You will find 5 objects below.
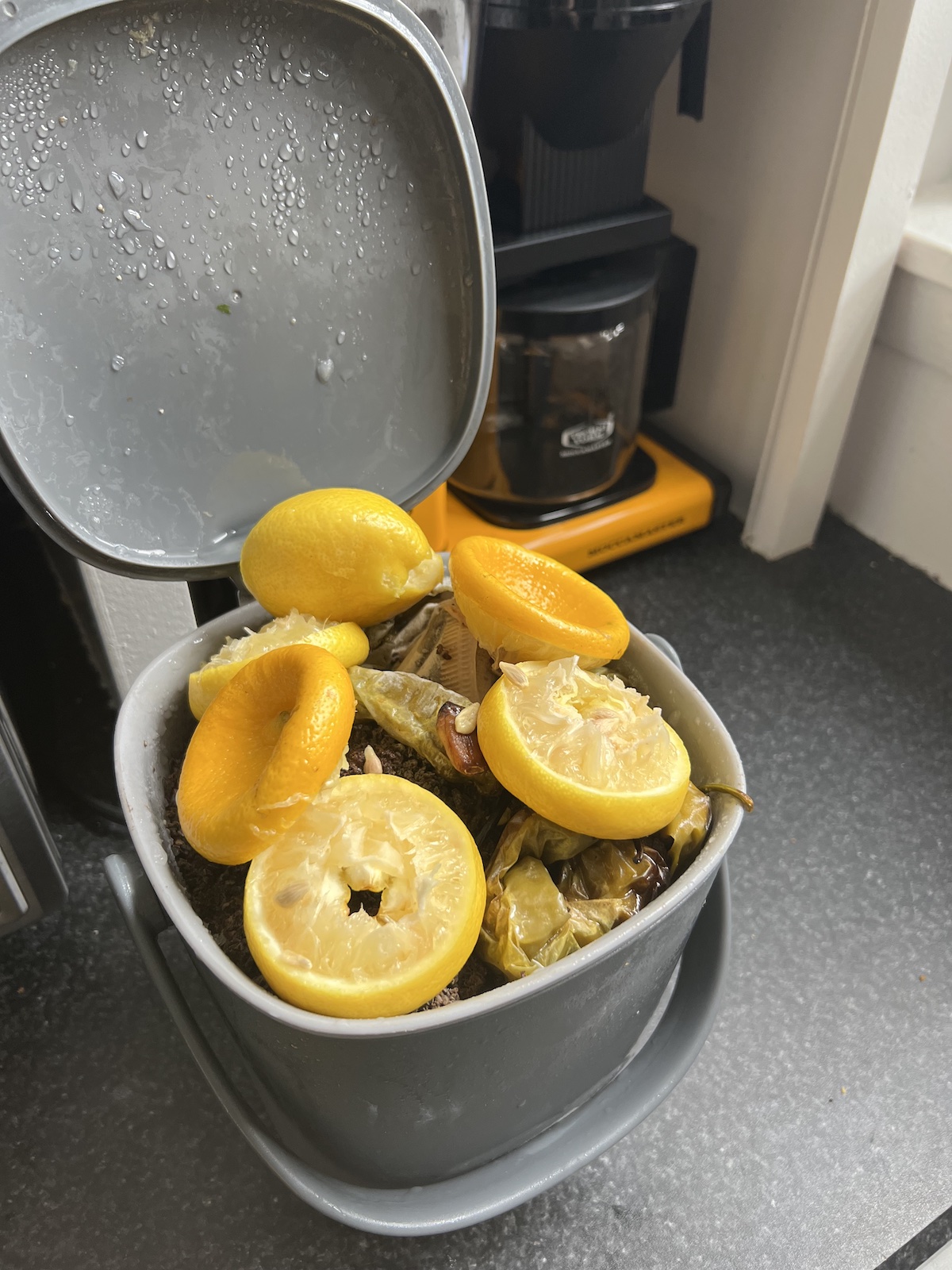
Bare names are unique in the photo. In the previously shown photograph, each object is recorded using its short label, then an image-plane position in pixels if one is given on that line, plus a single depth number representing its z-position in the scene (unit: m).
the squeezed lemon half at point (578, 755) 0.44
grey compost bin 0.44
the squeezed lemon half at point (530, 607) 0.48
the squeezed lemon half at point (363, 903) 0.39
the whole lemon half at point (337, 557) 0.53
